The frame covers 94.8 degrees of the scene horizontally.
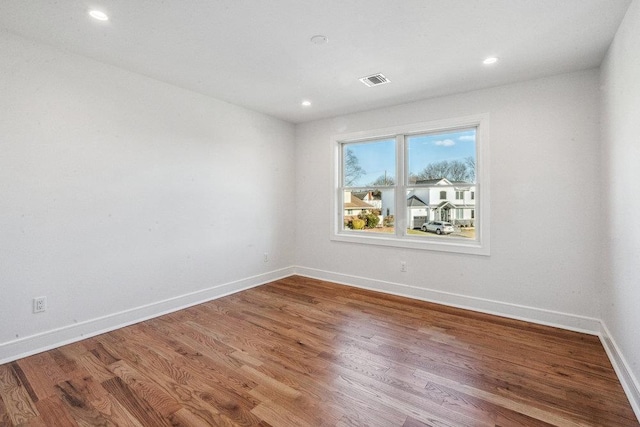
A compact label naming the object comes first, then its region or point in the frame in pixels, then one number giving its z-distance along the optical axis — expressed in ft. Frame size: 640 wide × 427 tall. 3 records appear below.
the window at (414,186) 11.57
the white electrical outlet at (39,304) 8.02
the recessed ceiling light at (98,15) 6.80
